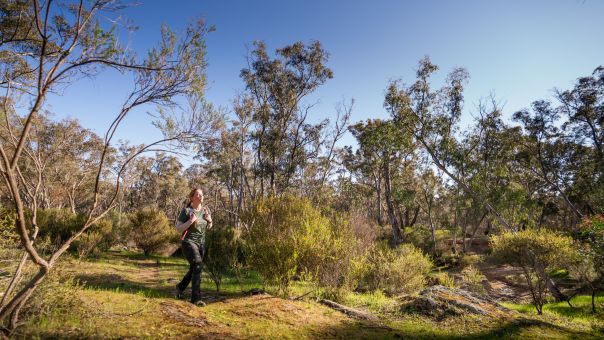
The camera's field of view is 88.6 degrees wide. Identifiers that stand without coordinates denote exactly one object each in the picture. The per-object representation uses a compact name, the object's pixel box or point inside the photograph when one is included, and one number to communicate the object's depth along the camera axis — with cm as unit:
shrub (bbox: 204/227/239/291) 681
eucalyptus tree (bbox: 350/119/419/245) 1875
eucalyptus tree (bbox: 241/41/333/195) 1934
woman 488
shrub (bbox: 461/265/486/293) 1038
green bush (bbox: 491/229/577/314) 898
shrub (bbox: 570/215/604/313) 625
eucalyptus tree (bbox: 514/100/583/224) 1888
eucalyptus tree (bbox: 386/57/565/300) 1758
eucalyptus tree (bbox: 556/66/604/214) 1858
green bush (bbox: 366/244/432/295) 888
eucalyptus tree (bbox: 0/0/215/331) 273
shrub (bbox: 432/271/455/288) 955
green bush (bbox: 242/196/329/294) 571
